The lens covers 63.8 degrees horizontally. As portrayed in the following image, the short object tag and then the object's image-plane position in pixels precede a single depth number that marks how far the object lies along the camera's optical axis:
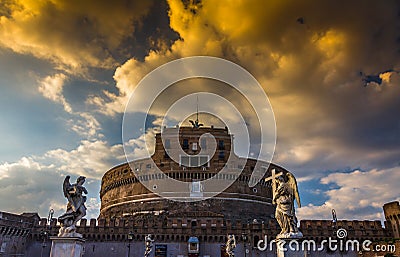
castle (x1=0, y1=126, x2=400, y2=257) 41.41
